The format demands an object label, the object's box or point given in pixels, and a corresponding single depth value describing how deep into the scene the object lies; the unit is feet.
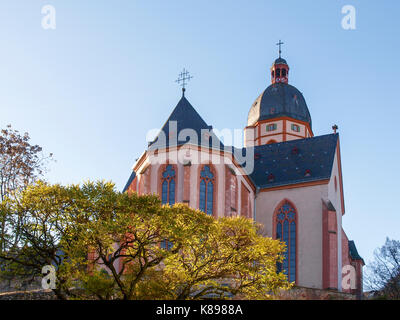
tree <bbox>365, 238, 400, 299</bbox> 140.97
